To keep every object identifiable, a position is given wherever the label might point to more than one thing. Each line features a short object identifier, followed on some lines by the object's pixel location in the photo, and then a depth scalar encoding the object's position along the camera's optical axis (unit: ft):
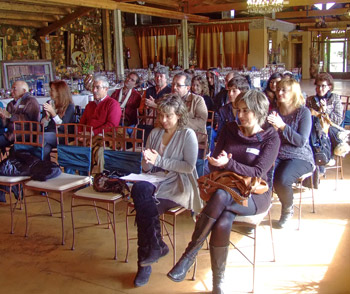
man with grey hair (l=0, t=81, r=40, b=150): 14.52
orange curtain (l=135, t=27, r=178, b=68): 49.47
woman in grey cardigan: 8.68
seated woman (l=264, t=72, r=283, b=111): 14.98
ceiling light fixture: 26.91
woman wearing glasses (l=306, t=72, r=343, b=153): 14.07
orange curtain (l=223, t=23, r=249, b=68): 48.11
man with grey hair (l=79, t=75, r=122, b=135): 13.66
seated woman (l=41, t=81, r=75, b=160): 14.12
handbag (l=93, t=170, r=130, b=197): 9.95
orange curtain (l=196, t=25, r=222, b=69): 49.52
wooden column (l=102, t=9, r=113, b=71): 38.59
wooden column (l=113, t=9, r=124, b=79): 28.96
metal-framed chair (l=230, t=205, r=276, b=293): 8.30
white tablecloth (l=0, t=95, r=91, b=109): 21.34
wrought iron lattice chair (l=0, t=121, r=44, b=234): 11.46
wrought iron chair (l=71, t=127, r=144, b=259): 9.84
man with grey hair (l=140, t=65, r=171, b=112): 16.08
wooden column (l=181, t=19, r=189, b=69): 38.62
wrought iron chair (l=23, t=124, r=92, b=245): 10.79
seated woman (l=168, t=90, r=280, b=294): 7.95
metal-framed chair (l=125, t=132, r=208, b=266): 9.05
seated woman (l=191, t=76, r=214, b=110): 16.62
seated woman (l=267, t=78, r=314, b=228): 10.78
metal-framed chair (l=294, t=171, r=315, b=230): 11.13
